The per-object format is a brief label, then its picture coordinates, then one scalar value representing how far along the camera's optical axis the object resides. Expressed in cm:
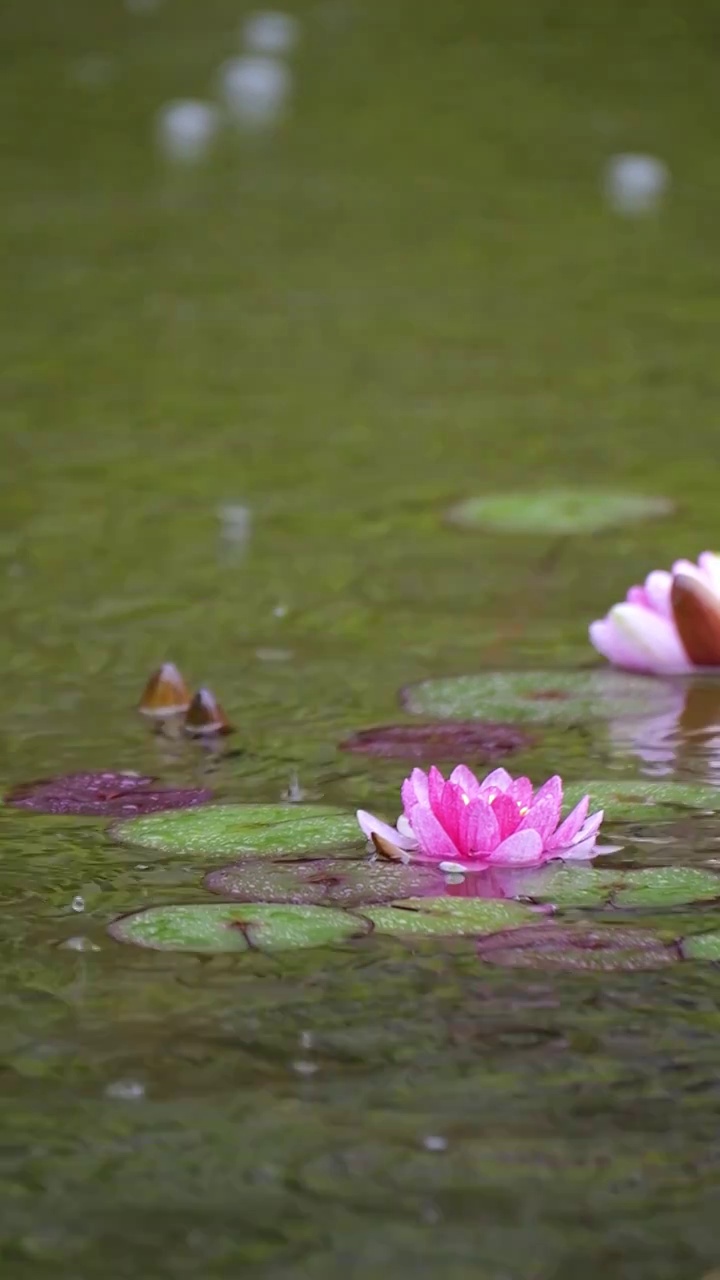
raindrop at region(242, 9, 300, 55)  915
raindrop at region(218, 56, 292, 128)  822
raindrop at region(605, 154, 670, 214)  679
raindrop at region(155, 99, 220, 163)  774
